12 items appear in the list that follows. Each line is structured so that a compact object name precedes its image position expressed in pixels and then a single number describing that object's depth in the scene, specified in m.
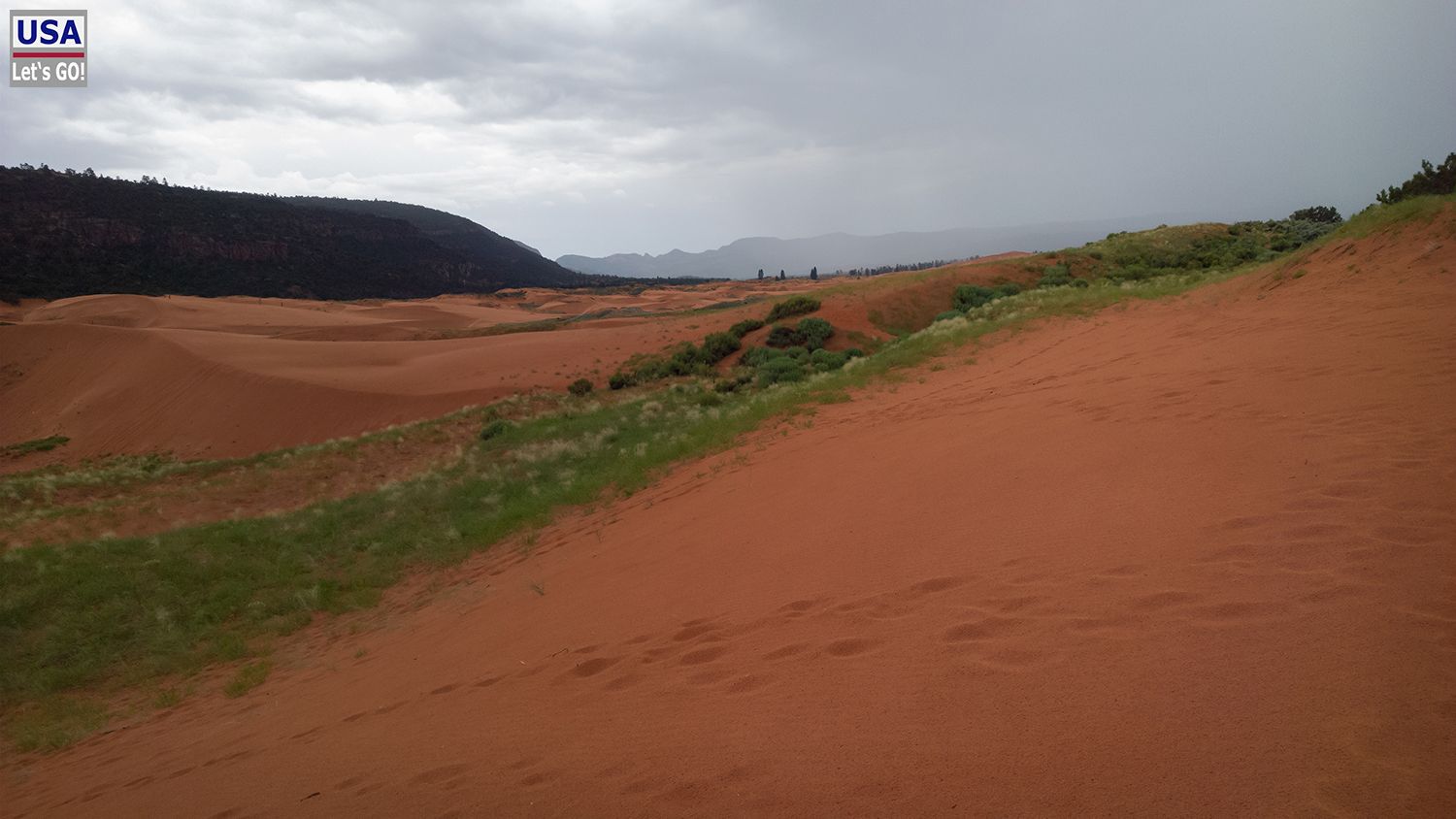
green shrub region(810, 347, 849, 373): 17.91
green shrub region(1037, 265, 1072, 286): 24.45
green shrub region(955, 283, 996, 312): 22.80
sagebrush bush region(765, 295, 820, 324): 23.70
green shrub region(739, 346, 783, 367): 19.90
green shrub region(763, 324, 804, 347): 21.23
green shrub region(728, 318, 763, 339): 23.34
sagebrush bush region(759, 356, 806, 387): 17.28
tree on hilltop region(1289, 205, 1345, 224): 32.34
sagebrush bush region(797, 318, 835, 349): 20.72
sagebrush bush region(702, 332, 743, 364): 21.80
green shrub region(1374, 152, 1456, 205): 14.22
